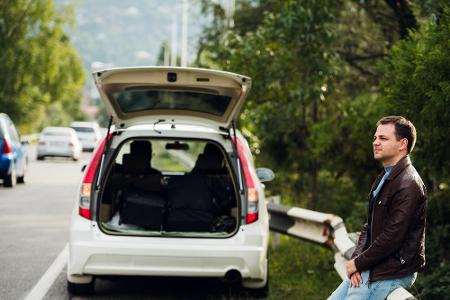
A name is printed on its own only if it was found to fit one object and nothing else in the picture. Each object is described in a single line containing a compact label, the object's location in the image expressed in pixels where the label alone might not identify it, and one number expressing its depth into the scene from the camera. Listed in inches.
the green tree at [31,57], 2300.7
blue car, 751.1
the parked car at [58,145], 1390.3
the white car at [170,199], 299.0
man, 184.5
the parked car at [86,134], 1809.3
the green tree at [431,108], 307.9
